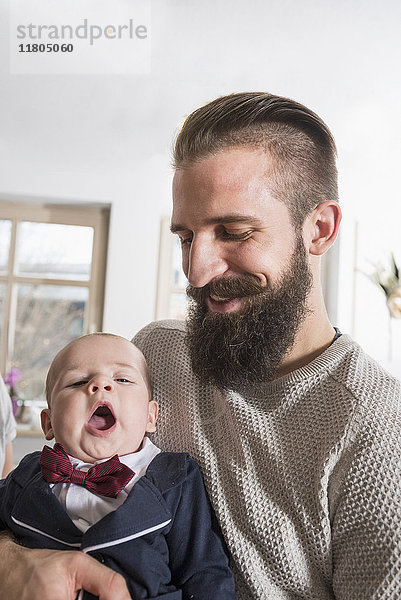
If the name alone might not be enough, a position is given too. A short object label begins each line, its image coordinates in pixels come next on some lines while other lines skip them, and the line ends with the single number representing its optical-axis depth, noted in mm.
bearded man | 1000
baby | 1048
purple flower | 4773
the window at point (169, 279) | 5316
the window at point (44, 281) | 5246
